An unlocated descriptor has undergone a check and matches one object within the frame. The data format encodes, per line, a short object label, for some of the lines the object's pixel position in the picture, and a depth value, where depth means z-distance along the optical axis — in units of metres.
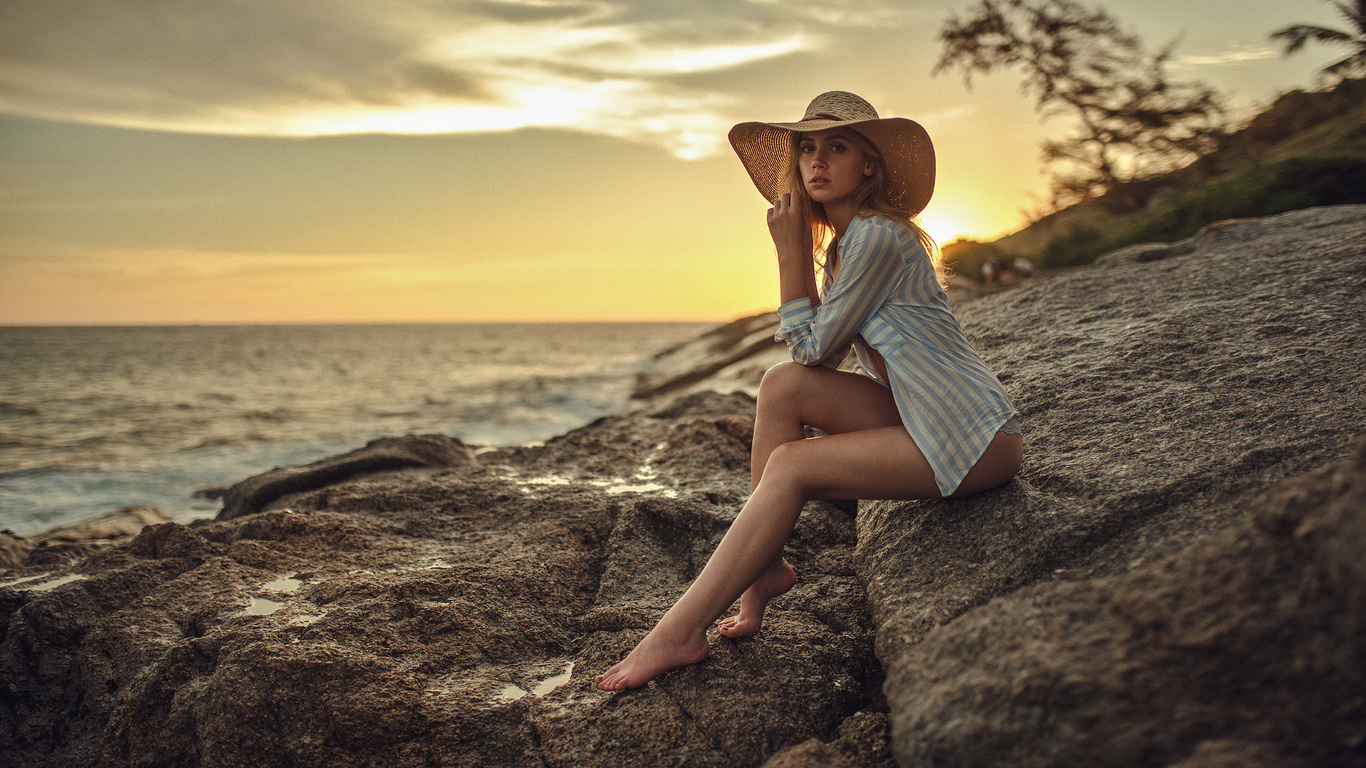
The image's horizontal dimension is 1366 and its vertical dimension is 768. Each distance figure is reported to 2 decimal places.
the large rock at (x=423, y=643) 2.25
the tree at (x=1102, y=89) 19.78
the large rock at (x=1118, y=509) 1.48
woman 2.36
